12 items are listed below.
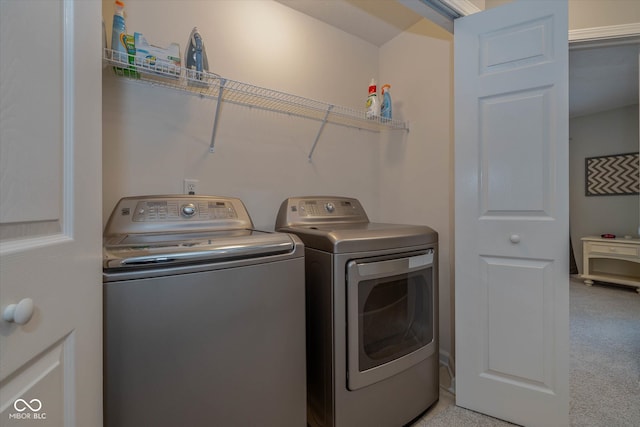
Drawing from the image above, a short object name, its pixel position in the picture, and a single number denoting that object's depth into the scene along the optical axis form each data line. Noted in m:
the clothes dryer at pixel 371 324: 1.21
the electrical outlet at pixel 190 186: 1.51
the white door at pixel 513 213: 1.32
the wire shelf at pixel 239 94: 1.24
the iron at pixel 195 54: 1.38
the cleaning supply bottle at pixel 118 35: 1.19
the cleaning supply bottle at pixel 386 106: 2.04
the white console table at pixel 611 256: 3.65
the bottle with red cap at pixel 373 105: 1.96
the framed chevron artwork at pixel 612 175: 3.97
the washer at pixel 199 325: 0.80
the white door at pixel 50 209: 0.41
